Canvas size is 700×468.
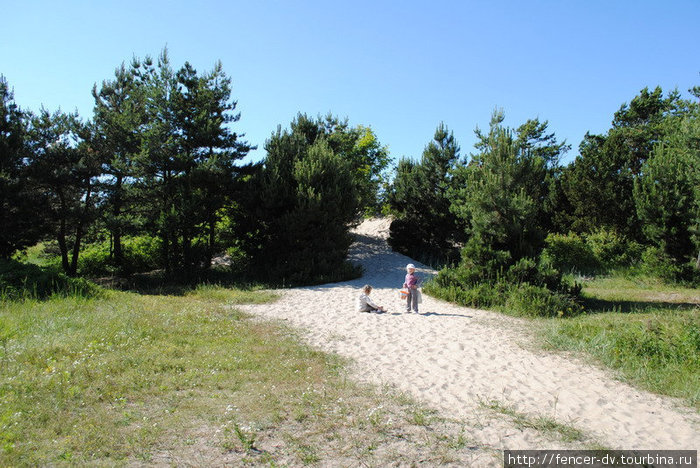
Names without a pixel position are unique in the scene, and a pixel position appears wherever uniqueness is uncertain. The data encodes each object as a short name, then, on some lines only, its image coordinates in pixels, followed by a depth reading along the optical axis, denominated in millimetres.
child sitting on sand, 10680
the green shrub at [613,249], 20078
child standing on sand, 10617
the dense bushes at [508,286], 10633
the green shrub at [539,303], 10438
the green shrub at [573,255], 19984
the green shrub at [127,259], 18156
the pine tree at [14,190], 13680
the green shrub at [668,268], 16281
